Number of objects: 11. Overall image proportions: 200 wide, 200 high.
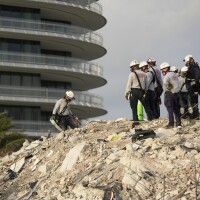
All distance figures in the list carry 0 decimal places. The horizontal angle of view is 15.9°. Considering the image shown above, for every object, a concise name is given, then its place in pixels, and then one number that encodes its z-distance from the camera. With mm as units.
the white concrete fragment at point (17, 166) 15859
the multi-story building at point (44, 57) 47544
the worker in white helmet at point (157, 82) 17505
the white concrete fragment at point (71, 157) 14055
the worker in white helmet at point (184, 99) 16891
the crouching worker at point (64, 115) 19234
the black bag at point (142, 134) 14164
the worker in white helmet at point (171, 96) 15602
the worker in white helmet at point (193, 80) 16625
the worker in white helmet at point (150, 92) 16953
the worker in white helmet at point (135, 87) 16344
